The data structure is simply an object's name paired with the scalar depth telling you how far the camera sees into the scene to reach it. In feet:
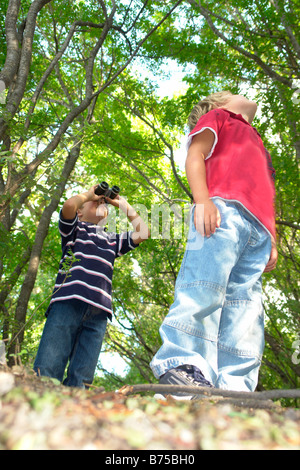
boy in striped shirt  8.96
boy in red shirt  5.51
